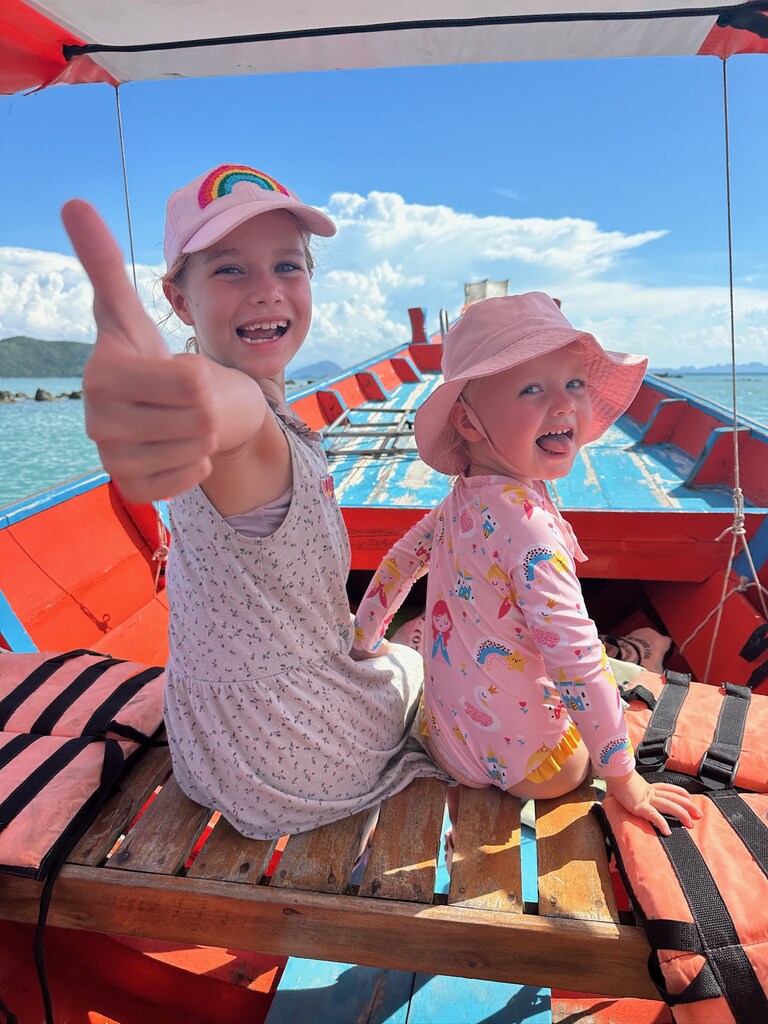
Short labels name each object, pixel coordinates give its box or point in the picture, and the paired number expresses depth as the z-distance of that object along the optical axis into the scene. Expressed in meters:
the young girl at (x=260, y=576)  1.11
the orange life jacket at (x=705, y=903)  1.02
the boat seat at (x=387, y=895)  1.19
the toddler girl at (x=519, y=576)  1.22
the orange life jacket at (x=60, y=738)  1.39
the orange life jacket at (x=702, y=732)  1.42
